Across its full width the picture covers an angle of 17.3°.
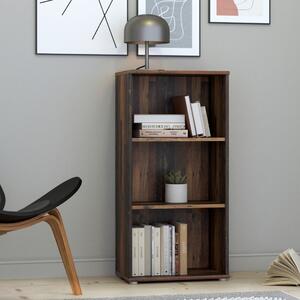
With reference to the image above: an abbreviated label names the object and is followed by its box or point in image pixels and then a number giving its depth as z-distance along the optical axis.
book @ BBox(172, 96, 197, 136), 5.59
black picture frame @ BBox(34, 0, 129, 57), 5.67
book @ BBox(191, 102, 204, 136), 5.60
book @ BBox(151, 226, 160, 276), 5.60
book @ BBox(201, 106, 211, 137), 5.65
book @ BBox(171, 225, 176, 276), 5.63
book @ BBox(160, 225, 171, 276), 5.62
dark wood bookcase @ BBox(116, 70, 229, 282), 5.58
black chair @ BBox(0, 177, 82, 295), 4.83
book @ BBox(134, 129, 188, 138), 5.52
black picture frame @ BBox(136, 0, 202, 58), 5.92
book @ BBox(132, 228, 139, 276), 5.55
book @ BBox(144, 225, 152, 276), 5.60
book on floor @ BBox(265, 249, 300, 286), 5.44
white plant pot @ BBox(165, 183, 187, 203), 5.63
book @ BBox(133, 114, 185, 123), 5.55
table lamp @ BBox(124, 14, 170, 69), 5.48
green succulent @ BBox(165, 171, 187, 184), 5.65
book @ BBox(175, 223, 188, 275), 5.65
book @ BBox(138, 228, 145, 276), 5.57
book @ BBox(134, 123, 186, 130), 5.54
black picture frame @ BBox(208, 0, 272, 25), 5.94
